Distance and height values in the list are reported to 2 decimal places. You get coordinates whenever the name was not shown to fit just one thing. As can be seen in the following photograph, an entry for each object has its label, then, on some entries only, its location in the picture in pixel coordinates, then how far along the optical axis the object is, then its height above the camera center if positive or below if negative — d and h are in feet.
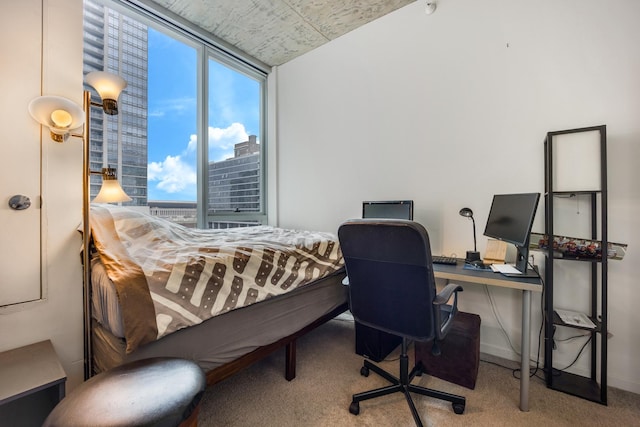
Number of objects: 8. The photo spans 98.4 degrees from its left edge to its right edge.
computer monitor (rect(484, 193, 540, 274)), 5.48 -0.16
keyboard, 6.64 -1.17
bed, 3.86 -1.34
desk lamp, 6.77 -0.94
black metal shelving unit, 5.38 -1.80
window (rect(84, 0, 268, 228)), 8.48 +3.37
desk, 5.04 -1.77
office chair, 4.24 -1.27
